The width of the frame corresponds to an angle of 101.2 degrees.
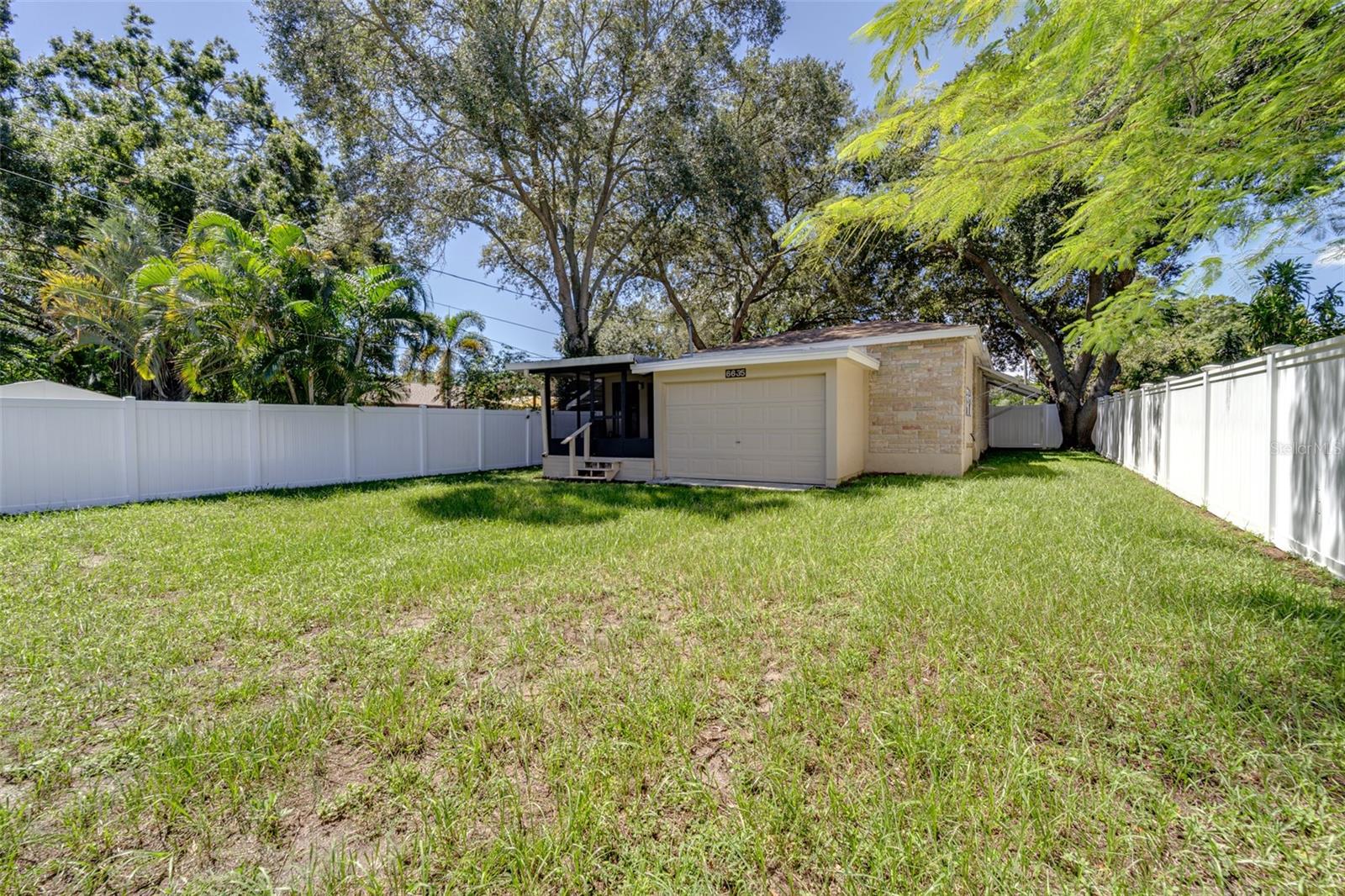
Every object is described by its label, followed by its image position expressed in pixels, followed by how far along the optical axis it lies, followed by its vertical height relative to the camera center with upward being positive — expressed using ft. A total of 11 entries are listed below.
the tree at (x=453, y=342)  52.80 +9.23
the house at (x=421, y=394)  92.27 +6.75
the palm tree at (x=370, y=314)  36.65 +8.07
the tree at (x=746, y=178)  47.24 +23.42
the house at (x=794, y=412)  33.47 +1.44
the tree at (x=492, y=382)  55.52 +5.29
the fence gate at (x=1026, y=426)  63.72 +0.86
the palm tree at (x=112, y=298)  37.93 +9.58
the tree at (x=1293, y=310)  36.06 +8.42
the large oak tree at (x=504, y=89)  42.65 +28.22
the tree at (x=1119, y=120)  10.80 +7.06
